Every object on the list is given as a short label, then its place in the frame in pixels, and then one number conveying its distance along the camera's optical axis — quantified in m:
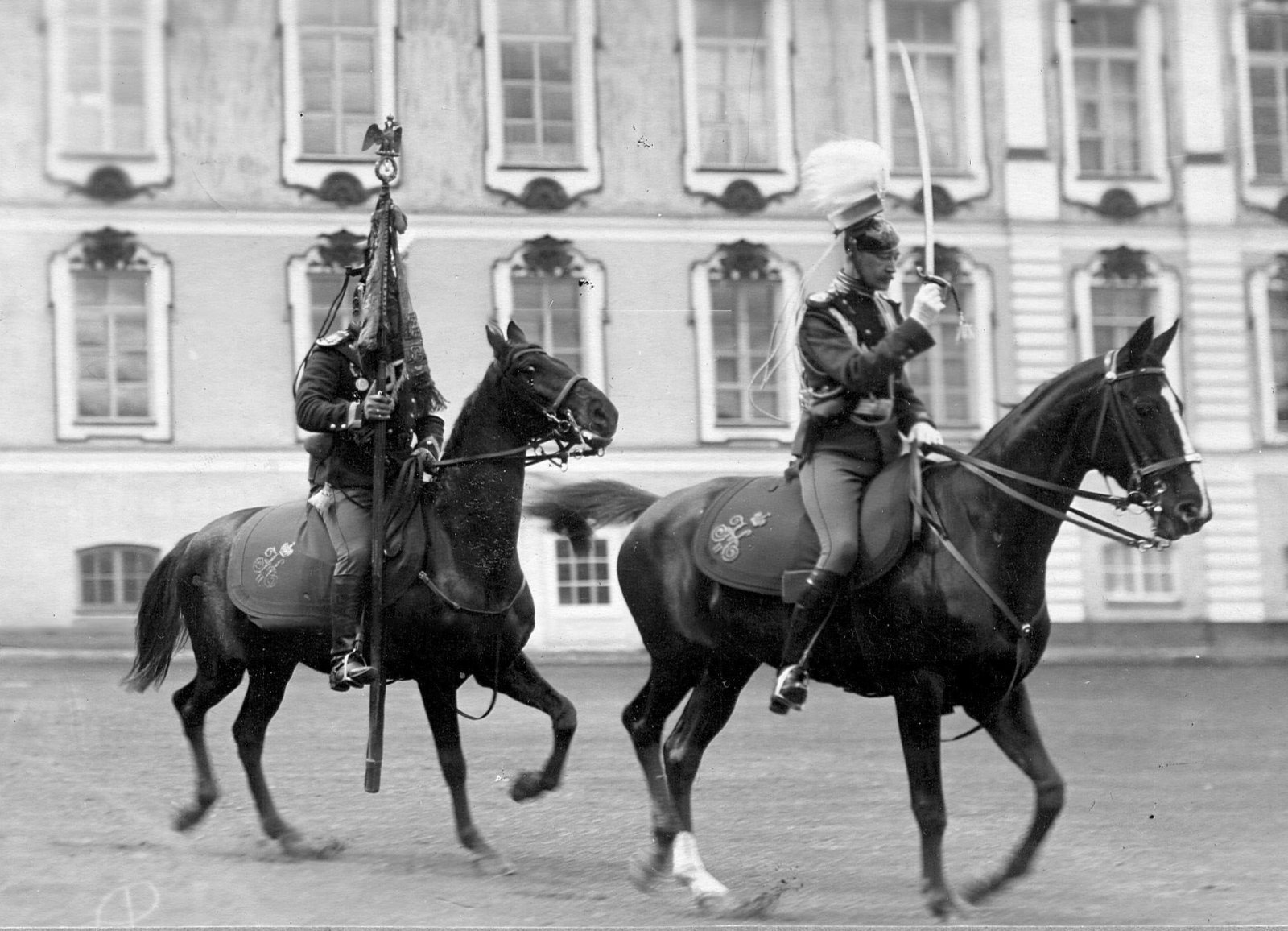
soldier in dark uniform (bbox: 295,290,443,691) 8.24
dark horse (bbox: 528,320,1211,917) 7.16
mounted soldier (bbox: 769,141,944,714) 7.43
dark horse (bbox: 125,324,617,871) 8.12
